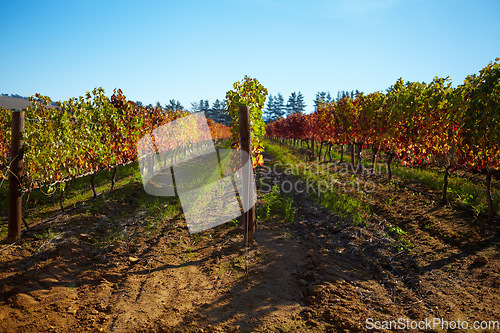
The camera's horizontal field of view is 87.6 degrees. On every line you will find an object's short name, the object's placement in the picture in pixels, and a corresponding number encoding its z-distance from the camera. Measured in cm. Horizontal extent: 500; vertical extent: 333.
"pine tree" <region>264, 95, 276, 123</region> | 10624
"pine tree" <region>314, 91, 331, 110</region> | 10642
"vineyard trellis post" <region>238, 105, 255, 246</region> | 483
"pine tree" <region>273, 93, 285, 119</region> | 10338
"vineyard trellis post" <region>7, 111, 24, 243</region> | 455
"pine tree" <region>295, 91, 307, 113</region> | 10131
